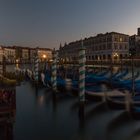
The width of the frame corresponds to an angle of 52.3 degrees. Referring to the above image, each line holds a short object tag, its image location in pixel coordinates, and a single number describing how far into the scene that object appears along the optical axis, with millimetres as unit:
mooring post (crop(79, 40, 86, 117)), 4395
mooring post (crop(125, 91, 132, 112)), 4366
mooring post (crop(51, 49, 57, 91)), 6550
